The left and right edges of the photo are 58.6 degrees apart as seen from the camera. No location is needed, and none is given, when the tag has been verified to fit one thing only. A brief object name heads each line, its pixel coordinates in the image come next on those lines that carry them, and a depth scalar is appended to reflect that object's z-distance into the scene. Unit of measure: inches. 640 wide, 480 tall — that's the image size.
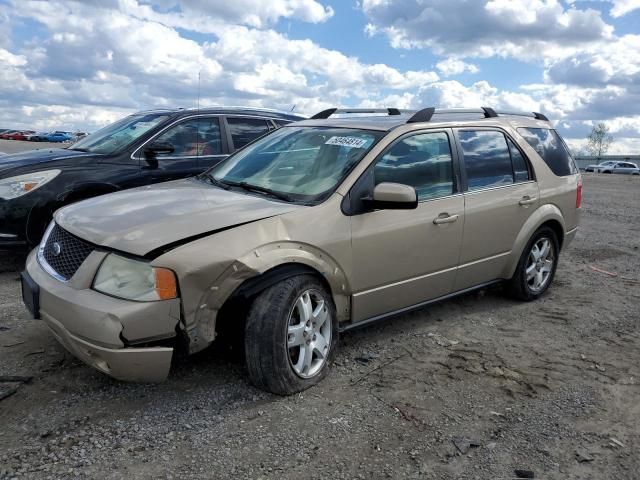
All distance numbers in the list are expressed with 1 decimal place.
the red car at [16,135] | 2588.6
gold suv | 120.5
